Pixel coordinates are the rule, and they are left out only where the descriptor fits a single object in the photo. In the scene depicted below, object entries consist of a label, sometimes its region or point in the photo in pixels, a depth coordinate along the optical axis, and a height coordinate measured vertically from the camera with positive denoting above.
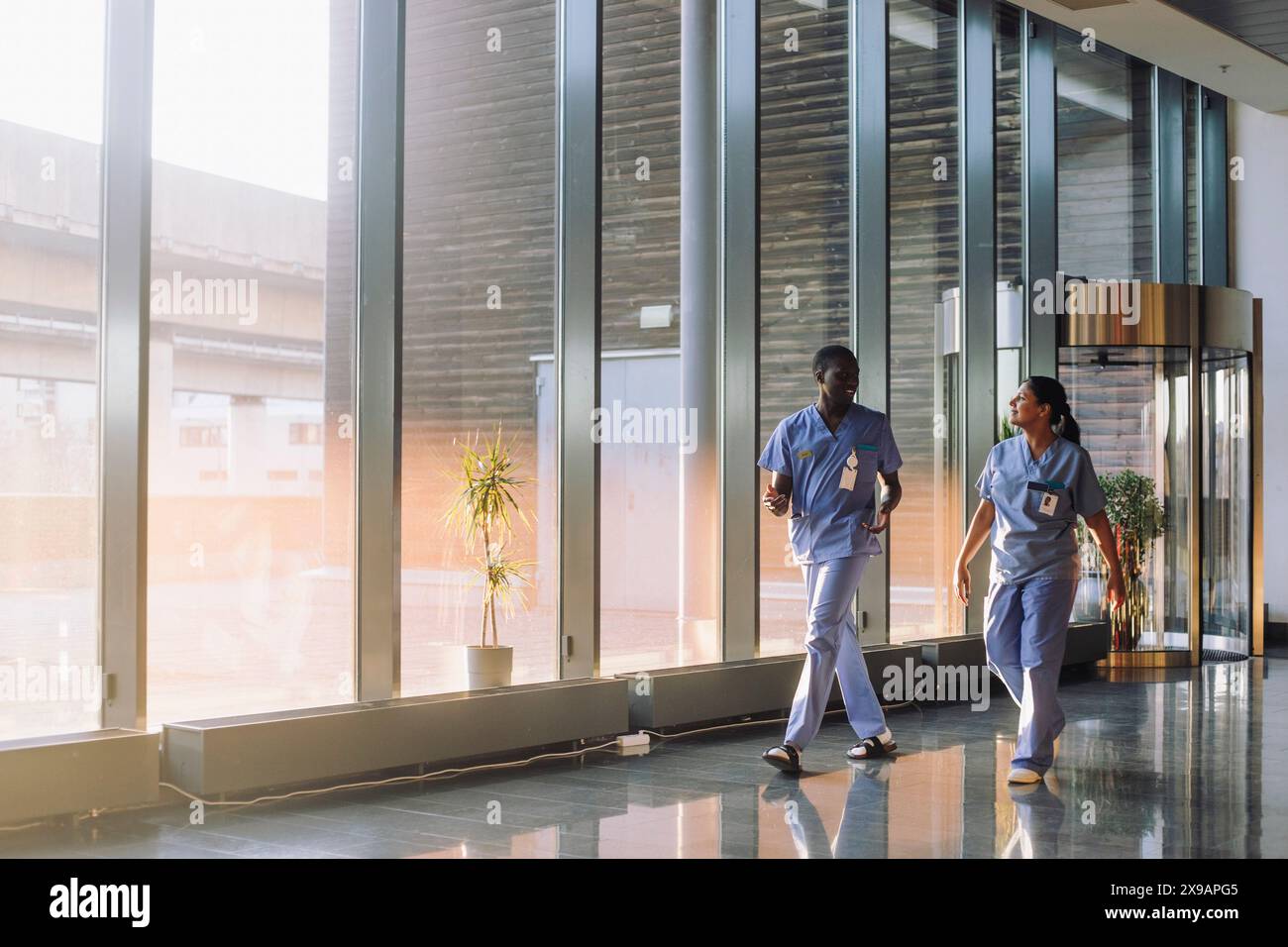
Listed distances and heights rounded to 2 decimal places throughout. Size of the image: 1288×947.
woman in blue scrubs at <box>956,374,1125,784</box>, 5.17 -0.21
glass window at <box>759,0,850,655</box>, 7.65 +1.53
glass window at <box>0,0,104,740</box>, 4.66 +0.46
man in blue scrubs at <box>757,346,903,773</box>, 5.45 -0.02
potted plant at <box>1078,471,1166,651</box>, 9.54 -0.24
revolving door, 9.50 +0.46
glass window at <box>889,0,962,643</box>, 8.70 +1.17
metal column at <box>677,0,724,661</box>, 7.22 +0.89
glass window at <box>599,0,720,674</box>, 6.82 +0.48
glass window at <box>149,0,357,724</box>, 5.07 +0.53
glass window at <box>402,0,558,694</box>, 5.82 +0.80
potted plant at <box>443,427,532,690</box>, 5.95 -0.12
